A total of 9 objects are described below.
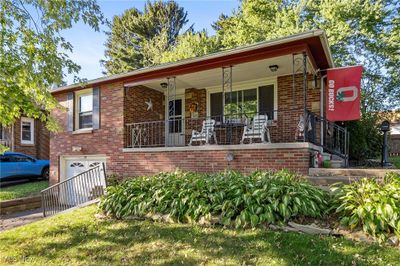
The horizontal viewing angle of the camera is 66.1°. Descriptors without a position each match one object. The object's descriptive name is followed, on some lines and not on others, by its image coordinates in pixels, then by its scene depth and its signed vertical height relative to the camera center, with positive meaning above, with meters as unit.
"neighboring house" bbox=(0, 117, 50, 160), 17.17 -0.30
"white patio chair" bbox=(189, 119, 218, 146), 9.46 +0.00
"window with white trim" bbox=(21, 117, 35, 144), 18.05 +0.11
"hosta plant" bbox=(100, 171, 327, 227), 4.66 -1.11
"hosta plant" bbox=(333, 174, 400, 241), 3.90 -0.98
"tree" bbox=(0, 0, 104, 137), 5.59 +1.48
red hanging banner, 8.05 +1.07
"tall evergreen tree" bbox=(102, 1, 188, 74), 28.39 +9.69
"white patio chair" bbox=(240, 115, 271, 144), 8.62 +0.15
